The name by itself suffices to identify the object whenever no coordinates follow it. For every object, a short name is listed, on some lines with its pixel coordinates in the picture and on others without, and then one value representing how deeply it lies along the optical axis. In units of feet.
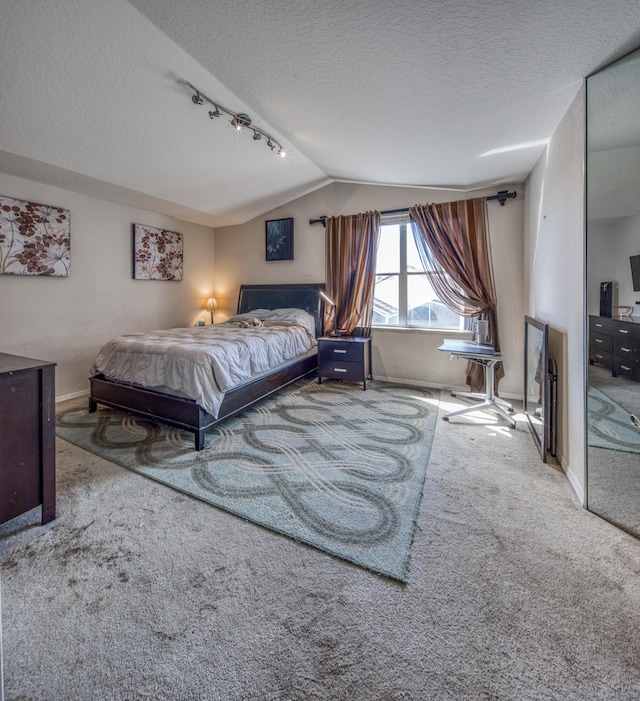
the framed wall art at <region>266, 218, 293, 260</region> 15.74
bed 8.18
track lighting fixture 8.03
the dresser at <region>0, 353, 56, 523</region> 5.02
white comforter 8.16
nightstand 12.79
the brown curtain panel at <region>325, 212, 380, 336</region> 13.85
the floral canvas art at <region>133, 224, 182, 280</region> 13.99
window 13.46
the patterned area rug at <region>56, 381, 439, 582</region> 5.32
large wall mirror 5.14
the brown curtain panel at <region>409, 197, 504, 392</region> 11.86
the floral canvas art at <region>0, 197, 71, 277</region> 10.21
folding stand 9.26
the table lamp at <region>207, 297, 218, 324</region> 17.63
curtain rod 11.28
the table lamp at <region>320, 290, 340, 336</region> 14.65
